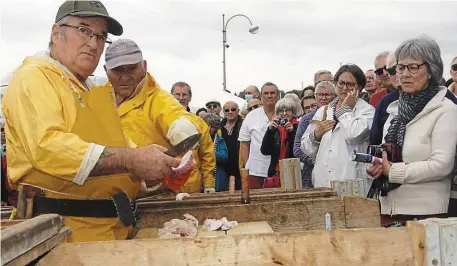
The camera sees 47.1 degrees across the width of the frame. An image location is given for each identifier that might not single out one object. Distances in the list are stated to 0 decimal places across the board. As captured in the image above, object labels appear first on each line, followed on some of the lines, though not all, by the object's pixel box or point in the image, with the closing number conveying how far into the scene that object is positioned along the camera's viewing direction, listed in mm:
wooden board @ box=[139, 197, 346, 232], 3311
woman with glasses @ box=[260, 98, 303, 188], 6414
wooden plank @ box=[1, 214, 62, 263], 1636
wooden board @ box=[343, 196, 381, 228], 3312
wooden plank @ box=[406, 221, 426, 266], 1863
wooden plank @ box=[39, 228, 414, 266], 1861
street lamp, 22864
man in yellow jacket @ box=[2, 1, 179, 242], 2395
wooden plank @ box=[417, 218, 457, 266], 1842
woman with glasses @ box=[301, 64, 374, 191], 4896
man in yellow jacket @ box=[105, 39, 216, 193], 4148
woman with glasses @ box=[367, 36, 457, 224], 3633
